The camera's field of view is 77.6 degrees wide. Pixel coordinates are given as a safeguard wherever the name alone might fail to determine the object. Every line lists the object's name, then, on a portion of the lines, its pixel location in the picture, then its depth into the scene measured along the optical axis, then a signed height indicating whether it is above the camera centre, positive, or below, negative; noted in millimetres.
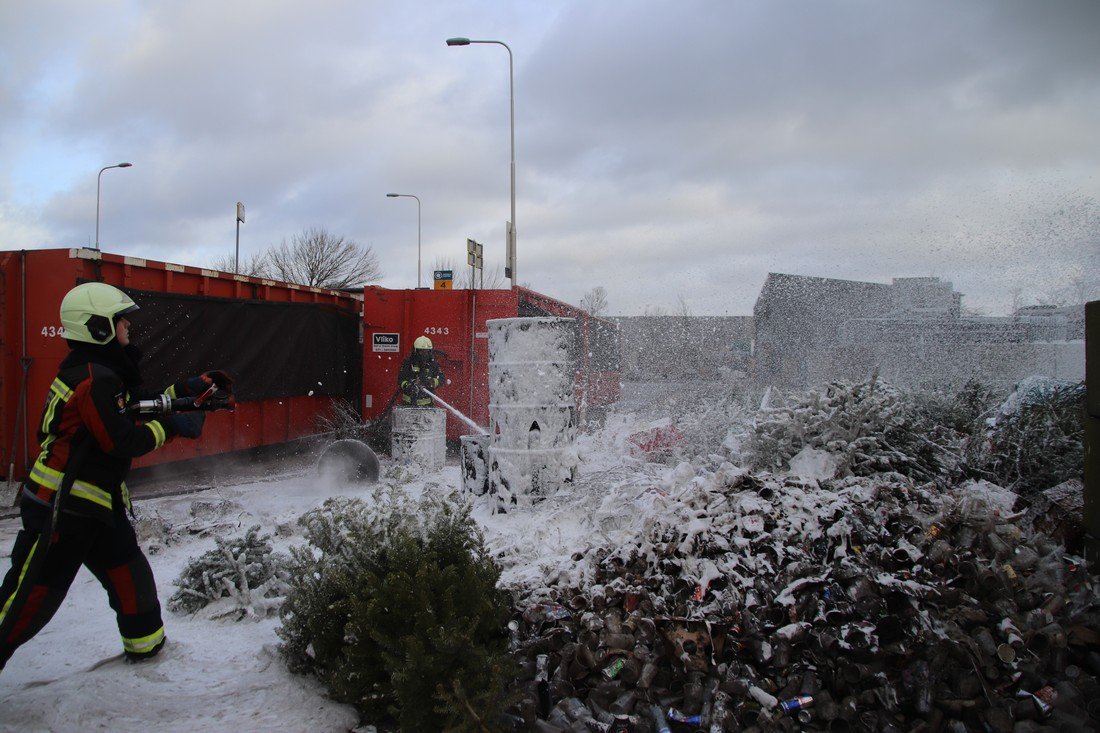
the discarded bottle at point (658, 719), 2799 -1506
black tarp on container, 8406 +171
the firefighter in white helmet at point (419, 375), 9742 -293
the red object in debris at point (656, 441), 6824 -896
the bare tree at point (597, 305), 44359 +3415
